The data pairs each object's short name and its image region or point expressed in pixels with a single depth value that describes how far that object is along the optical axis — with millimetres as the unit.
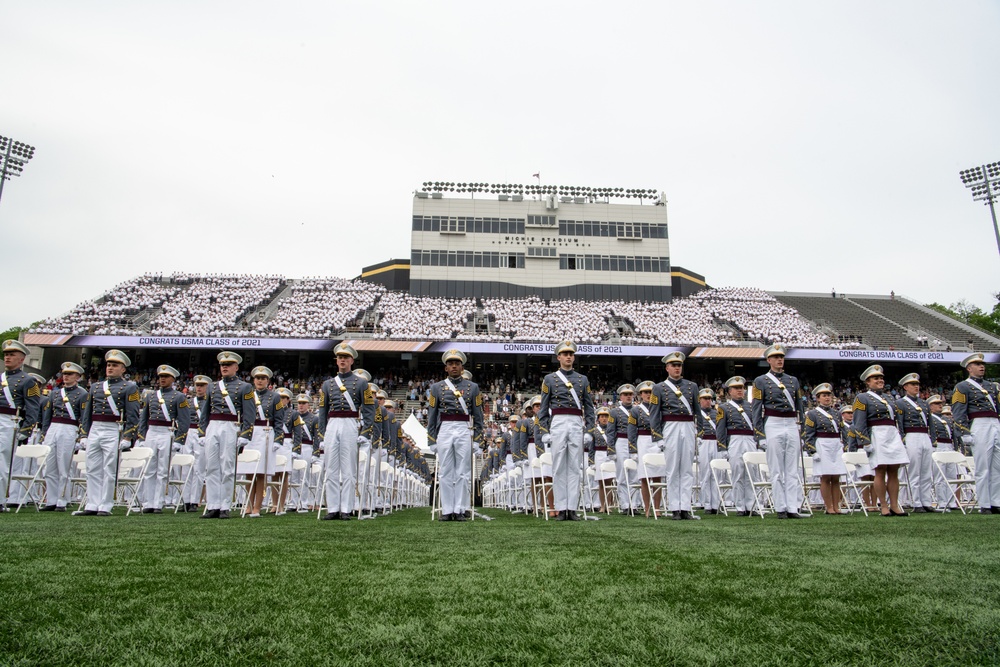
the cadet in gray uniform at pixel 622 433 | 14020
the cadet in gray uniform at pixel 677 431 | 10361
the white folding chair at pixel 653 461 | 10675
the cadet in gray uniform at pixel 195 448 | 12289
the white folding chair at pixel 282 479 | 11639
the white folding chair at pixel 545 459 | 11336
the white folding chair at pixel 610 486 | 12312
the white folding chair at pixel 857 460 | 11250
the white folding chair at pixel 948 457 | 11227
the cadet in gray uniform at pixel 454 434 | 9578
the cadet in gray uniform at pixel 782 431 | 10289
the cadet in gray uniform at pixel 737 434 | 12305
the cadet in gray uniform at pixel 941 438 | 14172
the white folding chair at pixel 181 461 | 11062
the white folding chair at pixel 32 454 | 10266
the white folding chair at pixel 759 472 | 10907
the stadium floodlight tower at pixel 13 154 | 28078
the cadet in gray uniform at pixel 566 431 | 9531
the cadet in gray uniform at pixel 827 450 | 11805
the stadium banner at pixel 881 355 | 40375
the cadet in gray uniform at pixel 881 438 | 10758
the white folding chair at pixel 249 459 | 10891
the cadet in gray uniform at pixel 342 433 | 9672
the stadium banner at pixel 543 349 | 39281
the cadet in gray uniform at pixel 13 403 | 9727
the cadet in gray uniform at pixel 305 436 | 15148
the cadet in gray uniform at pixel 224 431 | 10078
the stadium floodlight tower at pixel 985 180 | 33412
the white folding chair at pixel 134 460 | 10773
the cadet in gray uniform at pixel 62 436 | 11438
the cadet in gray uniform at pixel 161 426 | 12086
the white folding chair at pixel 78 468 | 14336
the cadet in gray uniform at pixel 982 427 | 10391
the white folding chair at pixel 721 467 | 11570
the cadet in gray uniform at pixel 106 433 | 9969
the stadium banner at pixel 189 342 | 37875
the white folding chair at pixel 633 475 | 12125
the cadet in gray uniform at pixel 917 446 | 12086
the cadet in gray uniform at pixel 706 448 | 13188
